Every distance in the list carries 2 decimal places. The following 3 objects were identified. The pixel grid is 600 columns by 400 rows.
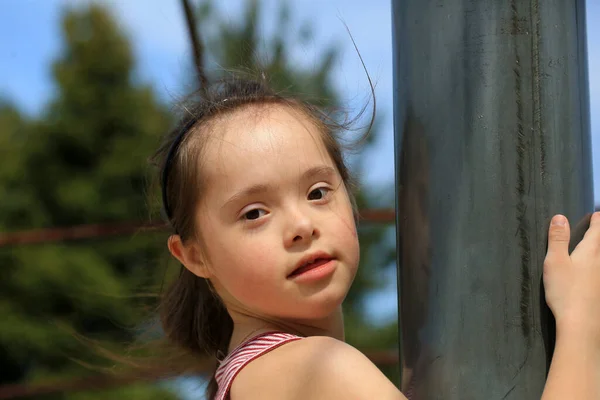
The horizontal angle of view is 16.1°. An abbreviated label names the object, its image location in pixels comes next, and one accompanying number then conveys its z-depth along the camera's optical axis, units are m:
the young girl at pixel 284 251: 1.24
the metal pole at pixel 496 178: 1.23
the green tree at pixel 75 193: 8.13
